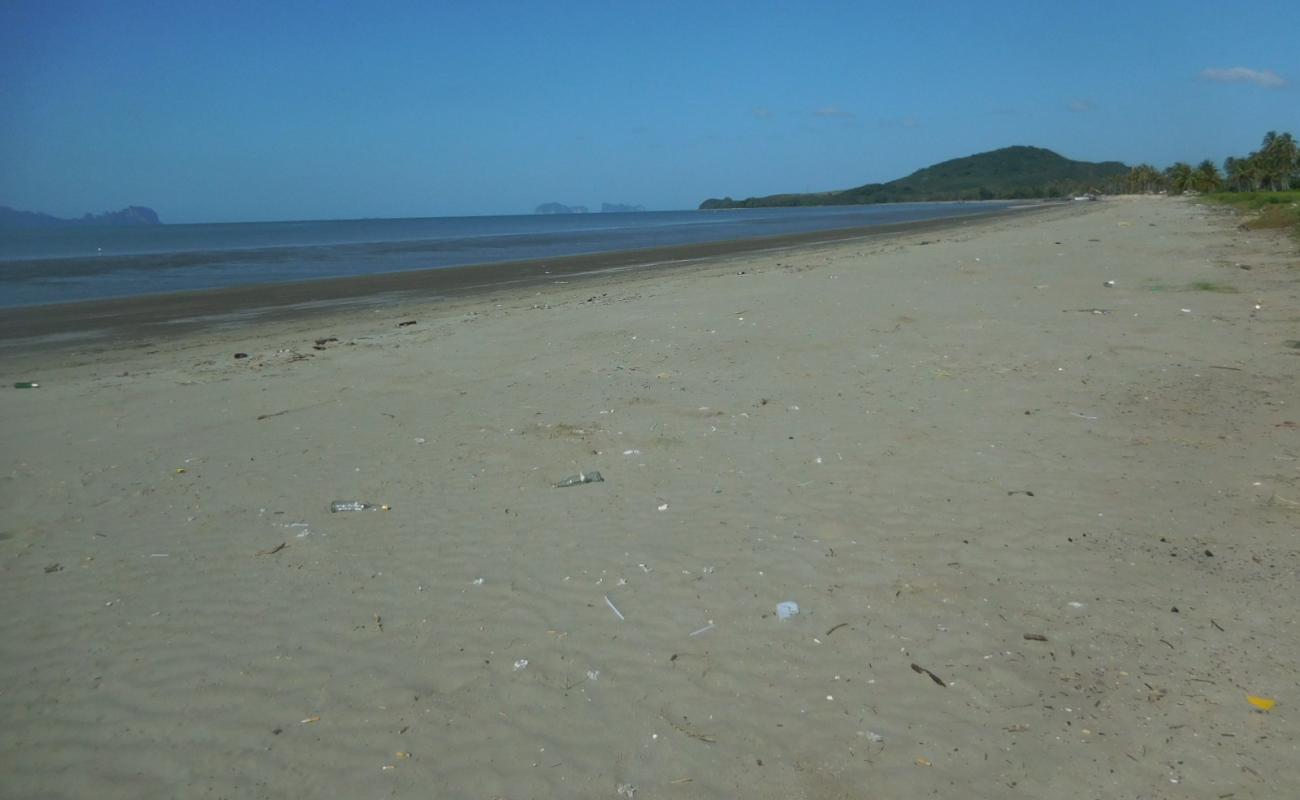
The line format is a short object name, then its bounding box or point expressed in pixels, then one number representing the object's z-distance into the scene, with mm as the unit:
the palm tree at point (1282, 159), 93375
